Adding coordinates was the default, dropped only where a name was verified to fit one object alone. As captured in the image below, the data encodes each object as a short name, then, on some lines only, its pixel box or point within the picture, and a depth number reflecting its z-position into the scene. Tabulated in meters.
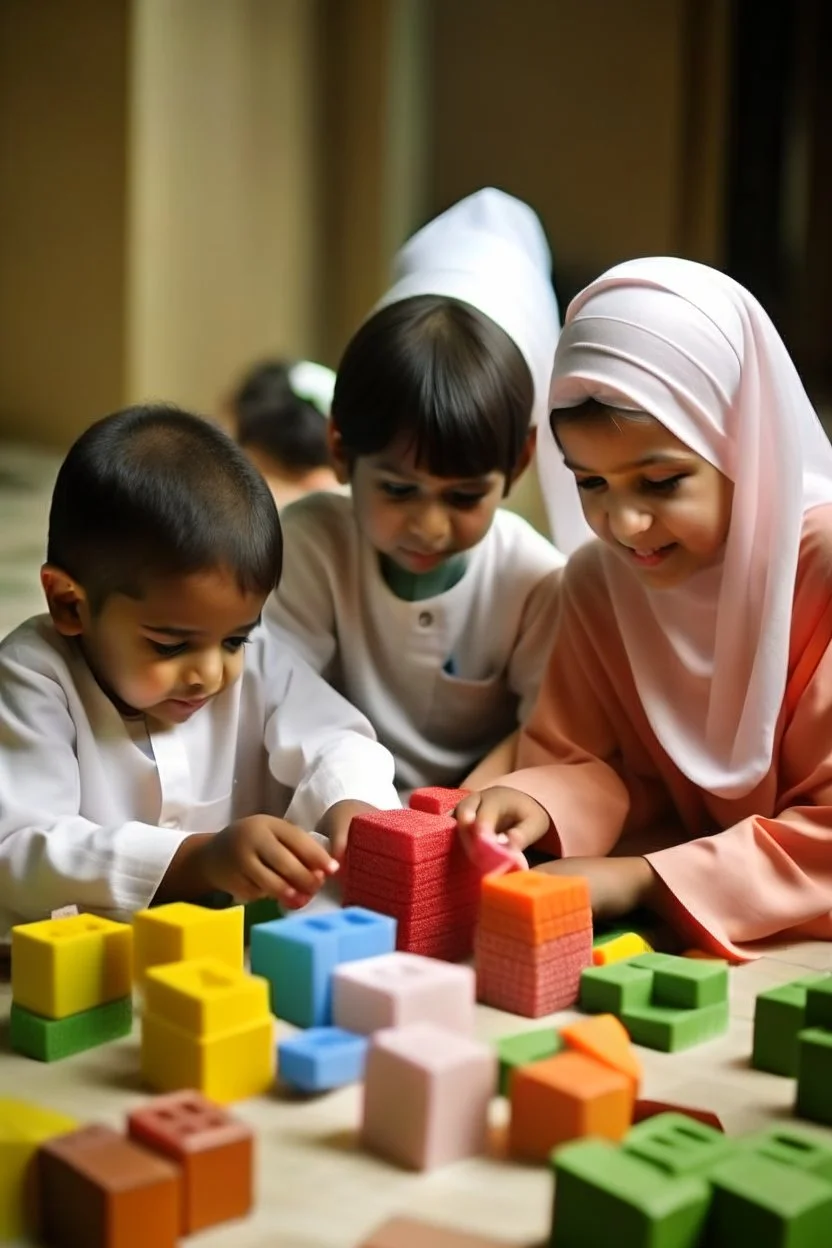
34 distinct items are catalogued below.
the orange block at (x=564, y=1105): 1.65
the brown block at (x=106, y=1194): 1.57
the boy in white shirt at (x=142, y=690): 1.89
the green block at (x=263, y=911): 1.94
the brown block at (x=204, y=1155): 1.59
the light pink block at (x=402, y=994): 1.71
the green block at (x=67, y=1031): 1.77
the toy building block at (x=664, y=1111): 1.69
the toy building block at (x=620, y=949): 1.90
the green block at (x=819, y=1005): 1.75
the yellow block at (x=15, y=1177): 1.60
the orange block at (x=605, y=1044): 1.69
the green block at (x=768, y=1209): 1.56
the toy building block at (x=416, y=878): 1.87
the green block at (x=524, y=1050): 1.71
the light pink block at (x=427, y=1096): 1.65
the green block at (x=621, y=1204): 1.56
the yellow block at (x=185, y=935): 1.78
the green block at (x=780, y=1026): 1.76
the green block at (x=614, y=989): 1.82
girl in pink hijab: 1.97
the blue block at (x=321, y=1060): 1.71
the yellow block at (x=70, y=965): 1.76
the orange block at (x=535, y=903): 1.82
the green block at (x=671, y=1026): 1.80
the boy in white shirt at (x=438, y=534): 2.13
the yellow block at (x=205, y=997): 1.70
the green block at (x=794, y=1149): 1.61
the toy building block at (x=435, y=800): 1.97
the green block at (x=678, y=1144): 1.60
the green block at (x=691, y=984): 1.82
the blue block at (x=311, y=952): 1.77
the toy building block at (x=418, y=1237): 1.57
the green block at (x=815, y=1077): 1.71
